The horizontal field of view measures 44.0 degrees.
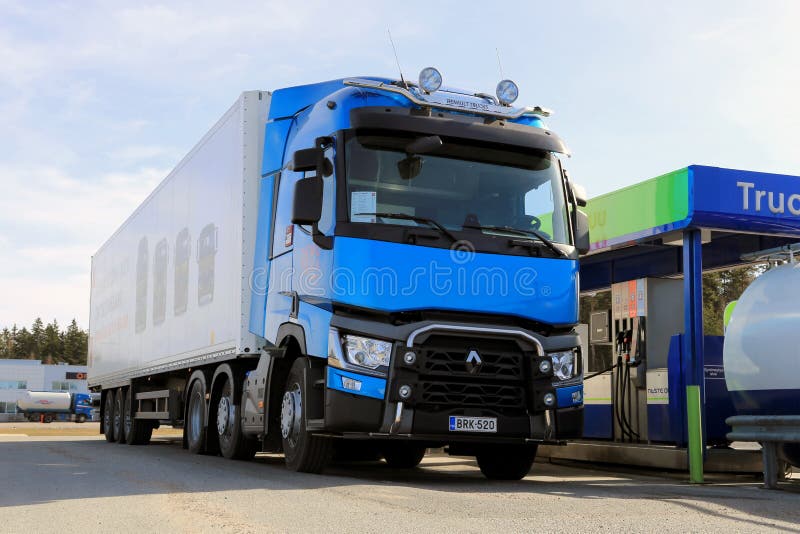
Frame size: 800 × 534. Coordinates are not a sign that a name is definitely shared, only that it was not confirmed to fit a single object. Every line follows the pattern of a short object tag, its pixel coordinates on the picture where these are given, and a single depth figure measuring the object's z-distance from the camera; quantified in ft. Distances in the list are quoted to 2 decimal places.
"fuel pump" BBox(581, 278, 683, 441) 43.60
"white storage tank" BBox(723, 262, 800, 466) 31.07
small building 356.38
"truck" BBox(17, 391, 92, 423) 270.05
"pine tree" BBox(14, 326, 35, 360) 488.85
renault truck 27.76
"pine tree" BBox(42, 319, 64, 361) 474.08
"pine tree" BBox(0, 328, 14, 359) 506.48
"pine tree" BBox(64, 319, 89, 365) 463.42
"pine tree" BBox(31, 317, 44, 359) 486.79
